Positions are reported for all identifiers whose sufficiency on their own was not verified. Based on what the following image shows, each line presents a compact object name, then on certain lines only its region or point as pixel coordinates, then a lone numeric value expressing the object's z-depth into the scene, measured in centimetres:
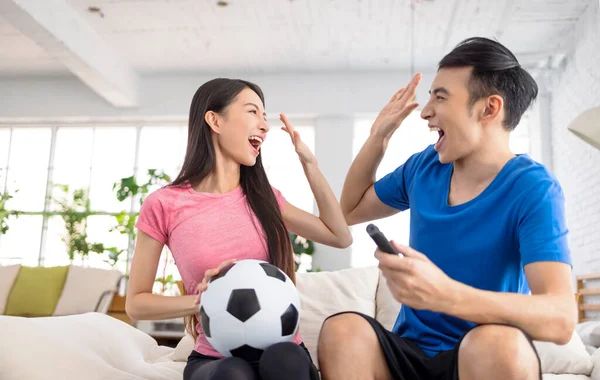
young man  105
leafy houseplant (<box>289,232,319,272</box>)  625
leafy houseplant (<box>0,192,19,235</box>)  692
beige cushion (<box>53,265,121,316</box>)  489
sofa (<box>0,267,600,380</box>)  163
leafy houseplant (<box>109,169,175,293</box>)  657
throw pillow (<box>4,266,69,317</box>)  499
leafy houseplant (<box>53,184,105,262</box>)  682
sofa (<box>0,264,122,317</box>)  492
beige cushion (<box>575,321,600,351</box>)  269
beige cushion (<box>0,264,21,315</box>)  501
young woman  157
